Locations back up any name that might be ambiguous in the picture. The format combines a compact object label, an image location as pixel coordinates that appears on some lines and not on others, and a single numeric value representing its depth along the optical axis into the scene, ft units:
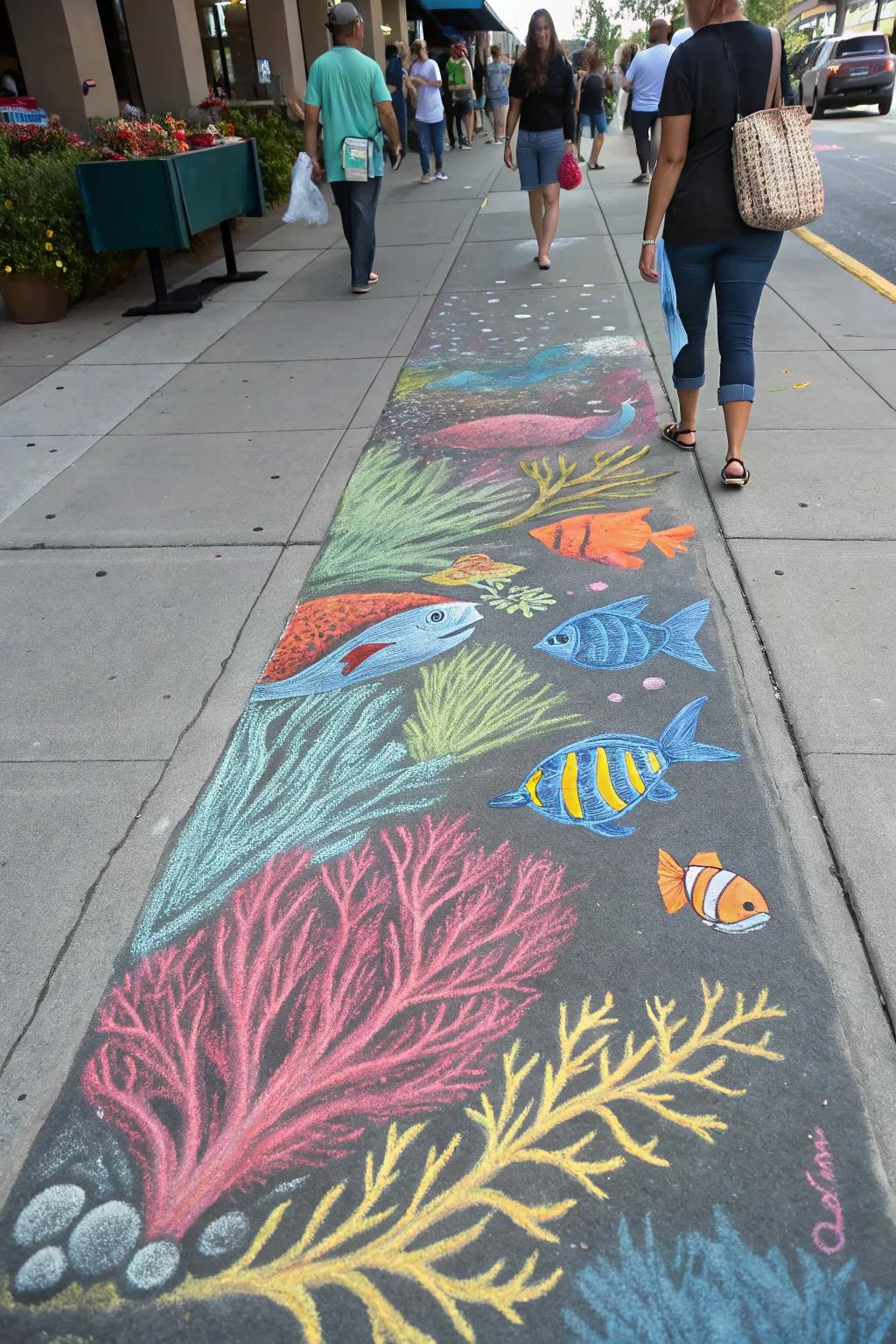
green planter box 25.58
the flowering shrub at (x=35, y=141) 30.09
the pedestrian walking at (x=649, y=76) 37.52
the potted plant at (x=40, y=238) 25.59
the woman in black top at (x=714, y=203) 12.60
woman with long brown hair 25.20
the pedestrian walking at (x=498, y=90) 68.90
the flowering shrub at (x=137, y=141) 26.08
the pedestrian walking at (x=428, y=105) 50.88
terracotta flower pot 26.73
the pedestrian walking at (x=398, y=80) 58.98
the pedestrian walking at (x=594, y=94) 56.44
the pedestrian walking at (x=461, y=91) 69.00
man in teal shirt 24.71
